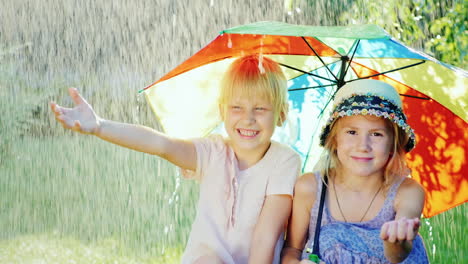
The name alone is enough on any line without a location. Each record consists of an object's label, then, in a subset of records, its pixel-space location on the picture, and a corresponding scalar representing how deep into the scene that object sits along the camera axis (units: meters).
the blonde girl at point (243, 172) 2.66
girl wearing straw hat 2.49
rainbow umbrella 2.93
